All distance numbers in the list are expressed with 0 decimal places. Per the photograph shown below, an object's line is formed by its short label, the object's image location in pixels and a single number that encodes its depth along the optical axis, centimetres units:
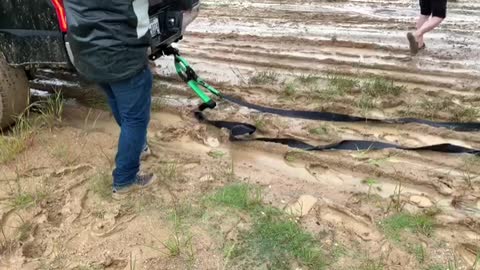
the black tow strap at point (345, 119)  364
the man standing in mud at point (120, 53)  234
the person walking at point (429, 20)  511
